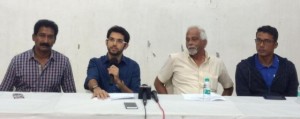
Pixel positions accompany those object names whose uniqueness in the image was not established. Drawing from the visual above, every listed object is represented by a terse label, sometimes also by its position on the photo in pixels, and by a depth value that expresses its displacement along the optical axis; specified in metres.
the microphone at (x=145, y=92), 2.58
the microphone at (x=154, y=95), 2.54
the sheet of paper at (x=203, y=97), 2.63
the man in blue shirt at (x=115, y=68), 3.21
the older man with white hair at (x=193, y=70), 3.39
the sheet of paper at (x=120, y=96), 2.58
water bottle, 2.68
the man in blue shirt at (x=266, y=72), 3.25
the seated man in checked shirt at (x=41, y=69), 3.20
